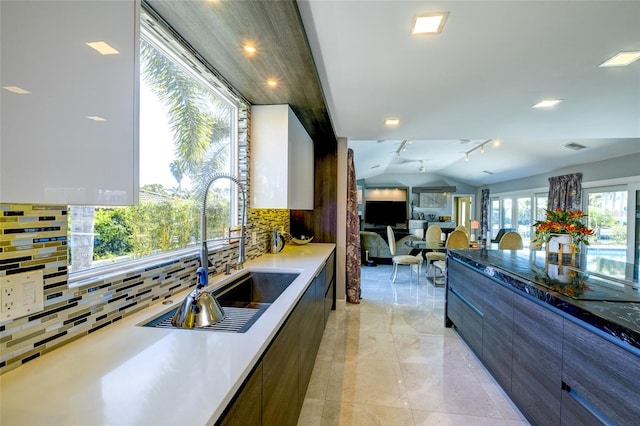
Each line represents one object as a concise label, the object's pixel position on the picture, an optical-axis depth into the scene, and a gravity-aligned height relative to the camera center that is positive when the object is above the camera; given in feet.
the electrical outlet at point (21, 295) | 2.52 -0.79
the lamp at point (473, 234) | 33.91 -2.46
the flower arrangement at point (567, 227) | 7.92 -0.34
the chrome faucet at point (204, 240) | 4.85 -0.52
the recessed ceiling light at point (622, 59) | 6.26 +3.47
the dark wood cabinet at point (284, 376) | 2.87 -2.21
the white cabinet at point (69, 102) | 1.87 +0.79
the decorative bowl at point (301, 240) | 11.81 -1.17
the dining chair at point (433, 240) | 19.16 -1.89
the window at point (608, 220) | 16.14 -0.27
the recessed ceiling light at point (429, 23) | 5.05 +3.43
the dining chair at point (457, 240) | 16.36 -1.51
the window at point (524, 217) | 26.08 -0.27
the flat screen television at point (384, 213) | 32.83 -0.05
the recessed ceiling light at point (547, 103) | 8.81 +3.46
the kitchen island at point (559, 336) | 3.83 -2.08
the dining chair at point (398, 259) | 17.48 -2.78
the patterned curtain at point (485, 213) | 33.37 +0.08
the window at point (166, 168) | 3.92 +0.80
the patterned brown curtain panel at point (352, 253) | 13.41 -1.89
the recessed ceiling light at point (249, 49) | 5.26 +2.97
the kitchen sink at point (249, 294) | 4.38 -1.66
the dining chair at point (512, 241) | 16.17 -1.50
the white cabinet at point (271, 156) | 8.15 +1.54
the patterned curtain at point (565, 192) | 19.22 +1.58
